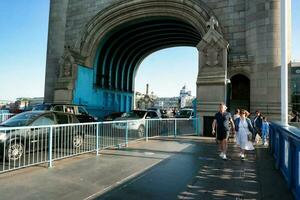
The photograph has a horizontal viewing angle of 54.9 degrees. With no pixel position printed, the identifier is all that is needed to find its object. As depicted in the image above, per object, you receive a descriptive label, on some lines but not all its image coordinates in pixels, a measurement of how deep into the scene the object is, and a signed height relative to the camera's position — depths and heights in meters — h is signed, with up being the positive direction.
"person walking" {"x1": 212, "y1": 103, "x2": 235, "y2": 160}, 9.34 -0.45
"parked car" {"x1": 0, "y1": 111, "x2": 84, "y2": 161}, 7.70 -0.73
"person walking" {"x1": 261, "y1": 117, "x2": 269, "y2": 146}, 12.88 -0.72
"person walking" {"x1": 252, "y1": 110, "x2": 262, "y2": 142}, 13.47 -0.44
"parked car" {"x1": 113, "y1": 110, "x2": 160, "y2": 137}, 11.70 -0.40
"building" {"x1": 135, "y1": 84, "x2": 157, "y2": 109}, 51.72 +1.67
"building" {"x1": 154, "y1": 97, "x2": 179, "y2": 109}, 134.77 +5.90
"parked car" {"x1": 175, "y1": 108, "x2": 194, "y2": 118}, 28.01 -0.07
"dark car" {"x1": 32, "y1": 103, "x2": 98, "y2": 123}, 16.28 +0.08
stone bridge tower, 16.12 +4.63
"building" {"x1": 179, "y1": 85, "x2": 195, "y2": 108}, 95.26 +6.16
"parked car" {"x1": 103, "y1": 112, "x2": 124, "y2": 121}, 18.84 -0.34
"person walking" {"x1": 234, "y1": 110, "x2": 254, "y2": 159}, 9.36 -0.61
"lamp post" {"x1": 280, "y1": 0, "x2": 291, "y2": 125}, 8.82 +1.33
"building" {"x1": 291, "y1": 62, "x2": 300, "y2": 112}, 28.68 +2.69
